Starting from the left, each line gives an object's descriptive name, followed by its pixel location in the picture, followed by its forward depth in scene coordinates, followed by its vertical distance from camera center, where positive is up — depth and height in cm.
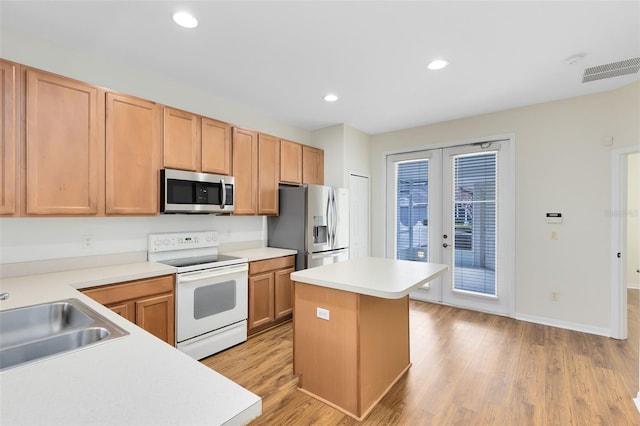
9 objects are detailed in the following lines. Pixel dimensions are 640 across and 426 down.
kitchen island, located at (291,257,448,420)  194 -86
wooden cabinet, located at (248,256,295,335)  318 -93
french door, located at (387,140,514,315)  385 -9
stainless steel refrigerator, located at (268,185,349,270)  364 -16
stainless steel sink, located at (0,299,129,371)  112 -53
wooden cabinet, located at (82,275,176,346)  214 -70
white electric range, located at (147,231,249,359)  257 -76
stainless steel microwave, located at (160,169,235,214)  269 +20
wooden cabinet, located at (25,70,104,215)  202 +49
